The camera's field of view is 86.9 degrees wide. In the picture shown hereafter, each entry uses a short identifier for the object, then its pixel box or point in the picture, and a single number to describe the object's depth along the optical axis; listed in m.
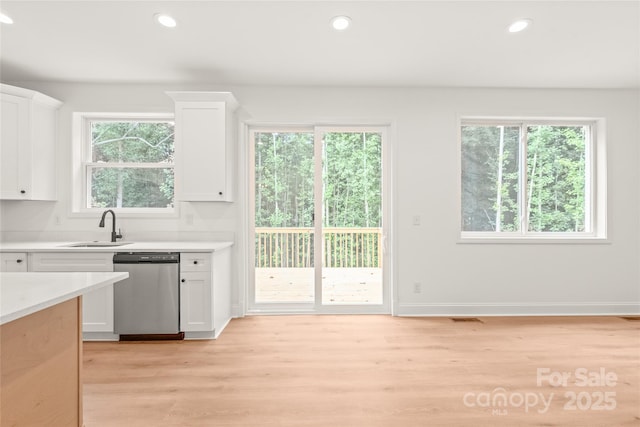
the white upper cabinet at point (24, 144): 3.23
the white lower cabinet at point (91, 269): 2.99
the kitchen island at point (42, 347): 1.17
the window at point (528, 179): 3.98
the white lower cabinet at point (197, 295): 3.06
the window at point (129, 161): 3.83
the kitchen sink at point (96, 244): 3.37
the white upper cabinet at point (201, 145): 3.38
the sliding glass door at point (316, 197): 3.90
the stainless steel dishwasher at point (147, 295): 3.02
